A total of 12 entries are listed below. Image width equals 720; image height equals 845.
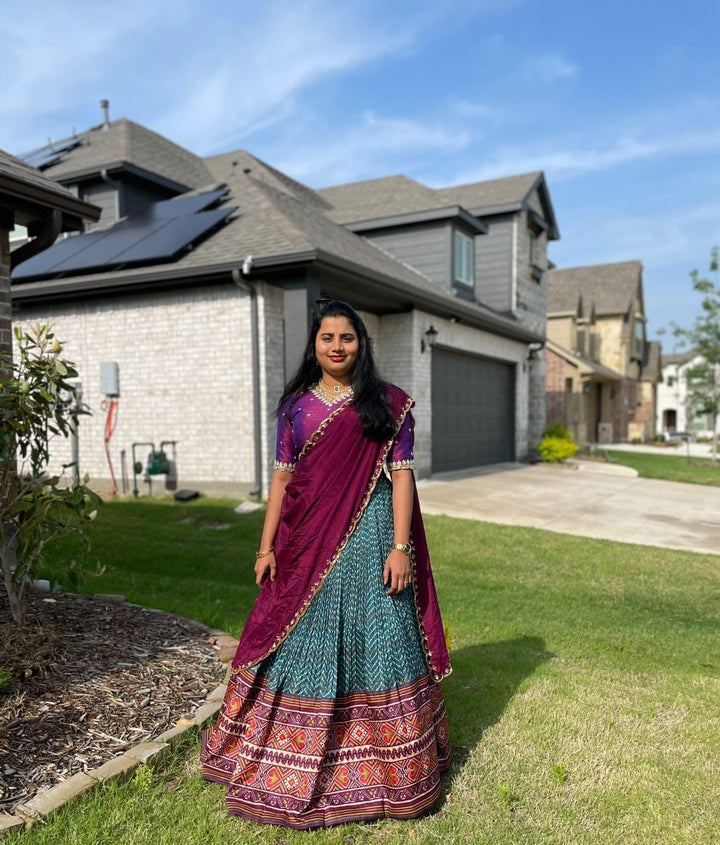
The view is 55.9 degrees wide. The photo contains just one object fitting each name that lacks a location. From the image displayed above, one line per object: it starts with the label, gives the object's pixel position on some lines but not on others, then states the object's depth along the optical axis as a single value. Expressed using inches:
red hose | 424.8
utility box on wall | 422.9
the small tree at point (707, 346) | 831.7
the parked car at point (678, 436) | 1656.0
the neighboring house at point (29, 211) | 182.9
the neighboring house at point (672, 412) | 2078.0
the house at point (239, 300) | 384.8
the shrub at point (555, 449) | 672.4
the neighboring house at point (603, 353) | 983.0
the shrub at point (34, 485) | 135.9
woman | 102.3
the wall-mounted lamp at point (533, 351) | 710.5
